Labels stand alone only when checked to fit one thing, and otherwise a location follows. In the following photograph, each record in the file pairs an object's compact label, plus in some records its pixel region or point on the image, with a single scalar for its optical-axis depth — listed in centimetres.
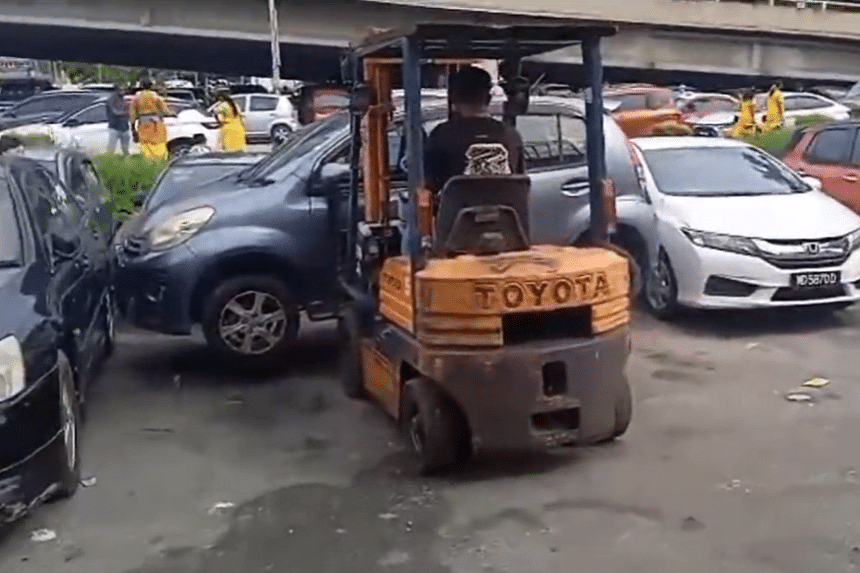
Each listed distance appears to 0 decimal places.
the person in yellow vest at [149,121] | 2270
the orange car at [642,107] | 2795
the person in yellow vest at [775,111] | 2658
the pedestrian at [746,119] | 2606
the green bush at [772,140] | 1758
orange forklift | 659
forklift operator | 714
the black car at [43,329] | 606
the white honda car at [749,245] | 1030
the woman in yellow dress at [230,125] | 2253
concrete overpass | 3400
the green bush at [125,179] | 1411
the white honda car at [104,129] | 2488
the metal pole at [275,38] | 3036
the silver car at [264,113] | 3556
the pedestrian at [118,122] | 2599
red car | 1354
